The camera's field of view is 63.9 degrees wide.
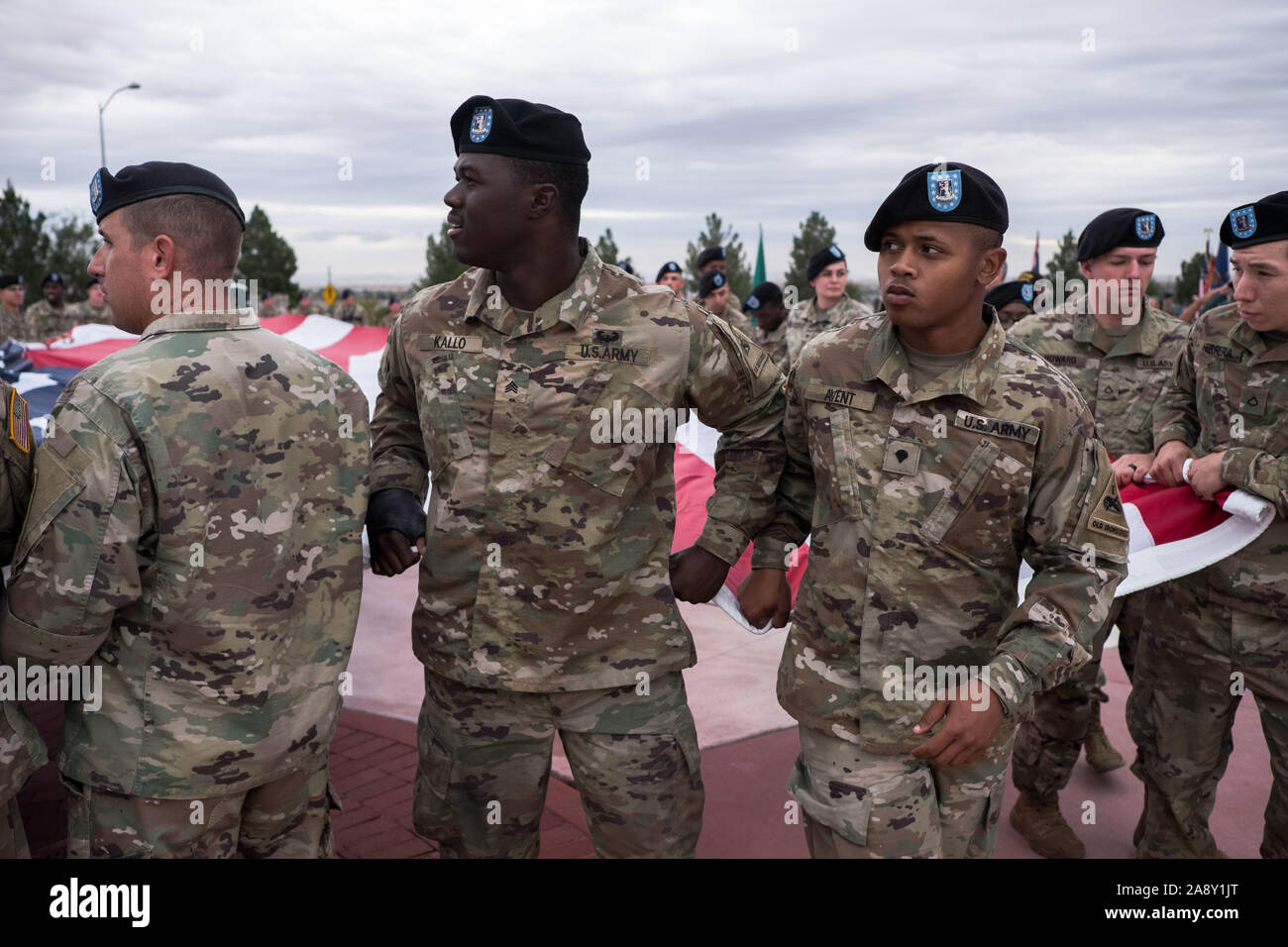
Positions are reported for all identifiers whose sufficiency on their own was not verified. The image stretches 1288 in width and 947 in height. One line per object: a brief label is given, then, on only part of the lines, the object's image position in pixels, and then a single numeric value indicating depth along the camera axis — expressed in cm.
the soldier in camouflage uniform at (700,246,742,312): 1043
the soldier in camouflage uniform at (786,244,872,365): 928
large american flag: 304
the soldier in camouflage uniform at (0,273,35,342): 1164
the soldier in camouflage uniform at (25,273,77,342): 1345
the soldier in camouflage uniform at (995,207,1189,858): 372
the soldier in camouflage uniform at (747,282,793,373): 997
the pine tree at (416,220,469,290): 3931
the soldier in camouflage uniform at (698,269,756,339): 998
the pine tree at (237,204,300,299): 3997
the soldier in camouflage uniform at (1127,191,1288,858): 303
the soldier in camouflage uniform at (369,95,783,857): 259
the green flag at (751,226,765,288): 1989
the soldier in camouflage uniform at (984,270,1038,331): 537
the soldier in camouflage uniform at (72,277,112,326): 1295
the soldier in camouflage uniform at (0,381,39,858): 208
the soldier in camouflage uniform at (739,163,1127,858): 223
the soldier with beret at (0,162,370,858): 200
